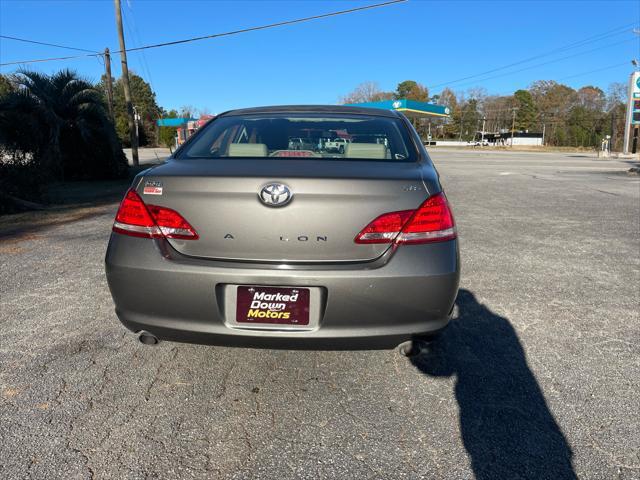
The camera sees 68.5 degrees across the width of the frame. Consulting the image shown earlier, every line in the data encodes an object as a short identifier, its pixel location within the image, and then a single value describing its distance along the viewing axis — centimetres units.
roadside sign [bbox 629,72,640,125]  3030
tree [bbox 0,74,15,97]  1205
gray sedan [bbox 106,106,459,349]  214
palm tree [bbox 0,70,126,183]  1156
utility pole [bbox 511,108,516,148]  9806
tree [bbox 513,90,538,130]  10188
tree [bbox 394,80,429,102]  9806
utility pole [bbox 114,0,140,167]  1808
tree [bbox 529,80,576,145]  9506
